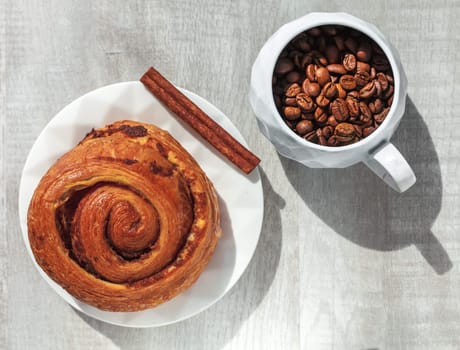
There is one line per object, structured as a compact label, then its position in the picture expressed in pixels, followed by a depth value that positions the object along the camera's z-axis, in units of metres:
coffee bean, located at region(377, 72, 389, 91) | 0.92
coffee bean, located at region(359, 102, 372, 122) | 0.93
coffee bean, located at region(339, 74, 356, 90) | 0.92
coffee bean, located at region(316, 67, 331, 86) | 0.93
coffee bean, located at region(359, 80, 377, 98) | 0.92
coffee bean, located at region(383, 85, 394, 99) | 0.93
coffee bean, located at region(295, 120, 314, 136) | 0.94
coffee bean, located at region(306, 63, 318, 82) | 0.93
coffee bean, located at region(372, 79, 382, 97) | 0.92
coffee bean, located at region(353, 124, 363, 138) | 0.93
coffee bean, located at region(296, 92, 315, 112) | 0.93
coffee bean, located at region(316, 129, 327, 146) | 0.94
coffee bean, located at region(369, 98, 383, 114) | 0.93
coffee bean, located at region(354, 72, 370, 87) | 0.92
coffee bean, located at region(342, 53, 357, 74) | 0.92
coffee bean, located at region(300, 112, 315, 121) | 0.94
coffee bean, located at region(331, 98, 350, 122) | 0.92
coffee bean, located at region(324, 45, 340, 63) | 0.93
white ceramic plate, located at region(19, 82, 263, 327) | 1.00
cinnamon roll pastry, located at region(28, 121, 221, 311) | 0.87
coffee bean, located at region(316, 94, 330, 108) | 0.93
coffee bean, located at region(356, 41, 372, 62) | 0.93
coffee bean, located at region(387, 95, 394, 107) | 0.93
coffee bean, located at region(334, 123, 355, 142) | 0.92
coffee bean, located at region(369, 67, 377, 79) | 0.93
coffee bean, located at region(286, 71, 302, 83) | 0.94
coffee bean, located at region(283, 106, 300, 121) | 0.94
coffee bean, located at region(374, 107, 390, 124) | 0.93
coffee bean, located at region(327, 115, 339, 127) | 0.94
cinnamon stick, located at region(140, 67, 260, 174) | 1.01
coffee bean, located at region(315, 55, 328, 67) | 0.93
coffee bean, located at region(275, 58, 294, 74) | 0.94
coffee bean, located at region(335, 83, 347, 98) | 0.93
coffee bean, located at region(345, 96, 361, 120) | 0.92
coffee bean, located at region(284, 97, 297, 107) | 0.94
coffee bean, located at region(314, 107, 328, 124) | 0.94
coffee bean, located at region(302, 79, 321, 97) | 0.93
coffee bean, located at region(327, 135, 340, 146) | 0.94
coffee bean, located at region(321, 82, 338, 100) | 0.92
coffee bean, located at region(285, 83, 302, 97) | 0.94
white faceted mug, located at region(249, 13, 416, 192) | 0.91
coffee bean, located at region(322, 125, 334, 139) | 0.94
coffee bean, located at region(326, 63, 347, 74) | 0.93
